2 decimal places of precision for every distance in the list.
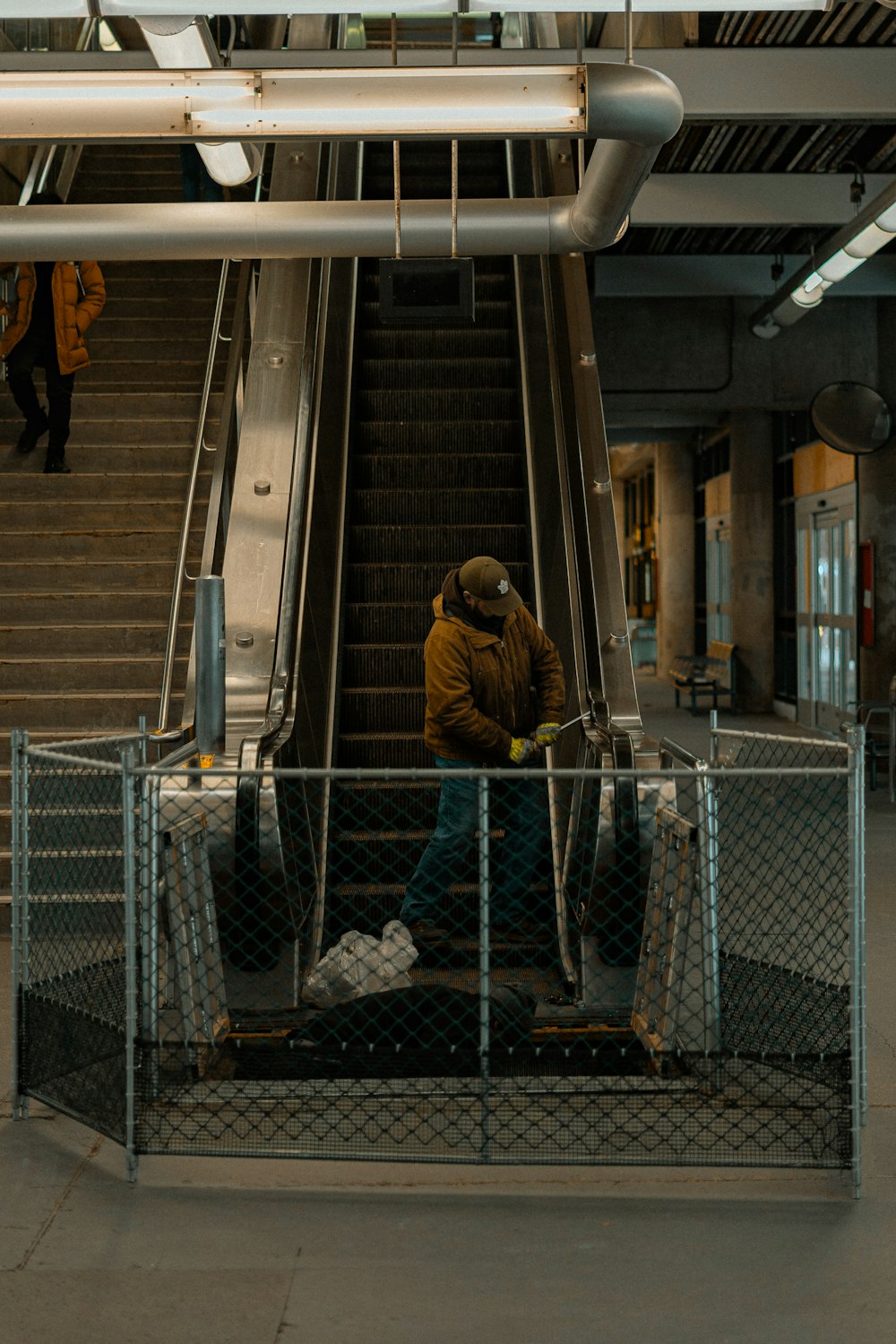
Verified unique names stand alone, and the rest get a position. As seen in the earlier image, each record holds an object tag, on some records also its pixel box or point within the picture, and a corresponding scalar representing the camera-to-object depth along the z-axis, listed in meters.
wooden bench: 17.92
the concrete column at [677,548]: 24.17
